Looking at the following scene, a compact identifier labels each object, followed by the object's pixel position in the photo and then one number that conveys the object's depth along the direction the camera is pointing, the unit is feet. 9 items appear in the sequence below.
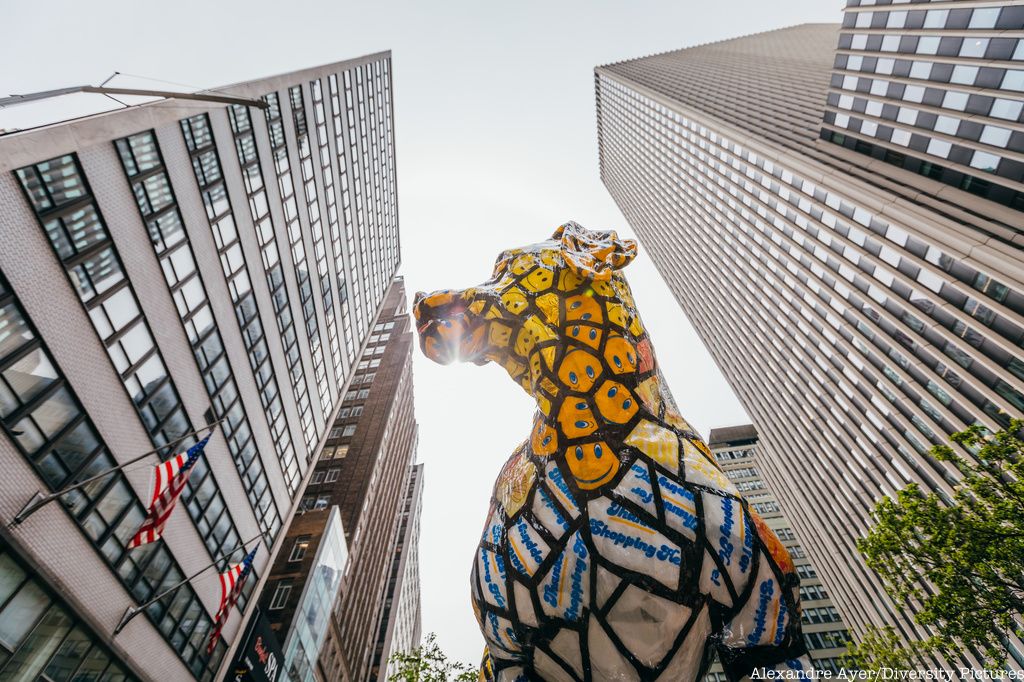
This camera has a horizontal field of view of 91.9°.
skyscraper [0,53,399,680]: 36.63
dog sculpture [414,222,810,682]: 10.26
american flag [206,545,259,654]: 48.57
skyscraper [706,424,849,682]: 186.91
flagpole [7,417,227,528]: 35.19
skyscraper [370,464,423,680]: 207.10
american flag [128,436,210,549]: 37.35
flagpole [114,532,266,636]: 45.72
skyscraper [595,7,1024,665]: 92.89
